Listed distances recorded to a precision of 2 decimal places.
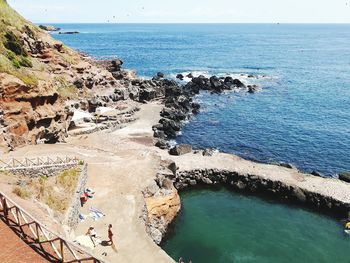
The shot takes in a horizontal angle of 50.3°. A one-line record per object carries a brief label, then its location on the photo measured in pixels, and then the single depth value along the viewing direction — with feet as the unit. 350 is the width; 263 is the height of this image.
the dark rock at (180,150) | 183.93
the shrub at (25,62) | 173.01
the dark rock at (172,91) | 303.07
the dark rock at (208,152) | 185.68
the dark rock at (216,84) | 339.65
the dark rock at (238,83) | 355.15
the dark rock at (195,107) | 273.95
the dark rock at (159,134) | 213.75
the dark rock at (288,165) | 175.63
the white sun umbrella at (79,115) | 201.06
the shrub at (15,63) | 162.06
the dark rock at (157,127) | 222.07
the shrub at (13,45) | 181.98
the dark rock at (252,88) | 337.52
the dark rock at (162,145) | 195.20
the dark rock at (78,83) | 258.33
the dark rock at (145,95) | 282.36
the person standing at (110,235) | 97.04
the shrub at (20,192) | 91.15
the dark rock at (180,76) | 390.99
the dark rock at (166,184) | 137.18
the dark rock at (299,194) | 151.02
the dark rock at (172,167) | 154.27
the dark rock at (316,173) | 171.49
